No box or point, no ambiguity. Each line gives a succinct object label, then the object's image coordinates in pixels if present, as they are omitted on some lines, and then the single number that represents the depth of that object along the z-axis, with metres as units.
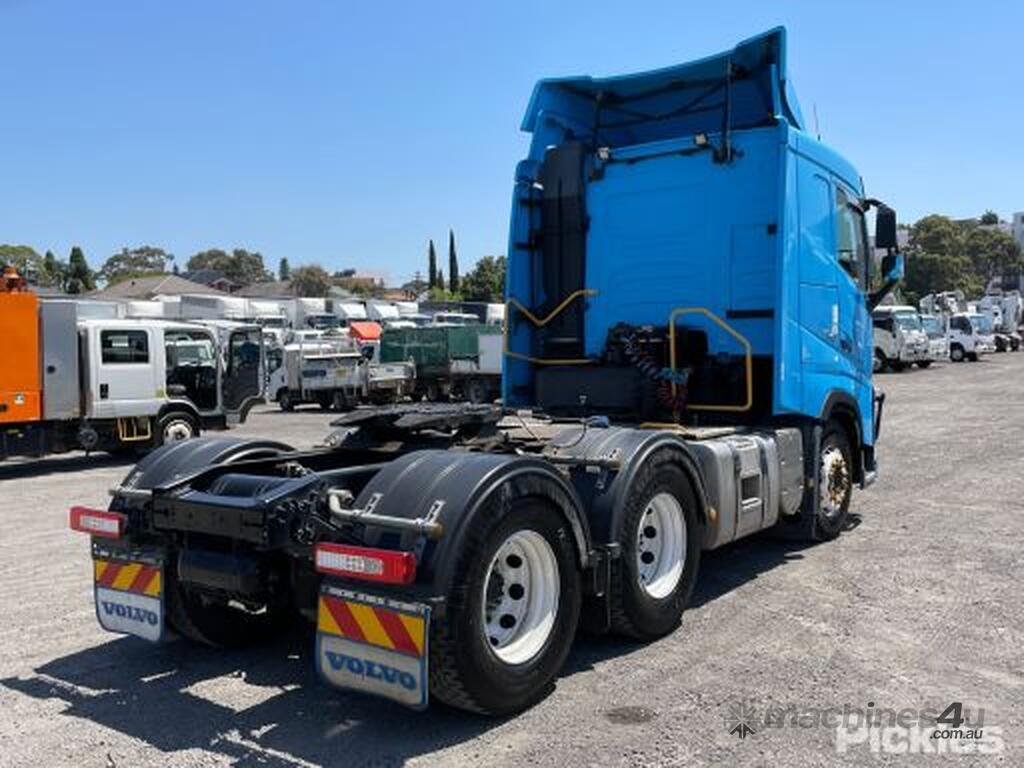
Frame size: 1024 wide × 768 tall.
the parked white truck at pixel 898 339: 35.47
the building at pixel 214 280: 120.35
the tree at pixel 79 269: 105.06
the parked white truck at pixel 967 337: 41.91
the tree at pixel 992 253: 103.56
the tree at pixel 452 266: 116.35
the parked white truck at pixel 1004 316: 49.78
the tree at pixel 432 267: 119.56
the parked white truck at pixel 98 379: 13.52
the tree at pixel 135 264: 125.75
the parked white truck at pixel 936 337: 38.28
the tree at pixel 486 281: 87.19
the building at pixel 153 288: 87.42
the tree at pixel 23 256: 87.71
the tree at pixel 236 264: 133.75
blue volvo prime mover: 4.21
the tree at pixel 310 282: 105.19
